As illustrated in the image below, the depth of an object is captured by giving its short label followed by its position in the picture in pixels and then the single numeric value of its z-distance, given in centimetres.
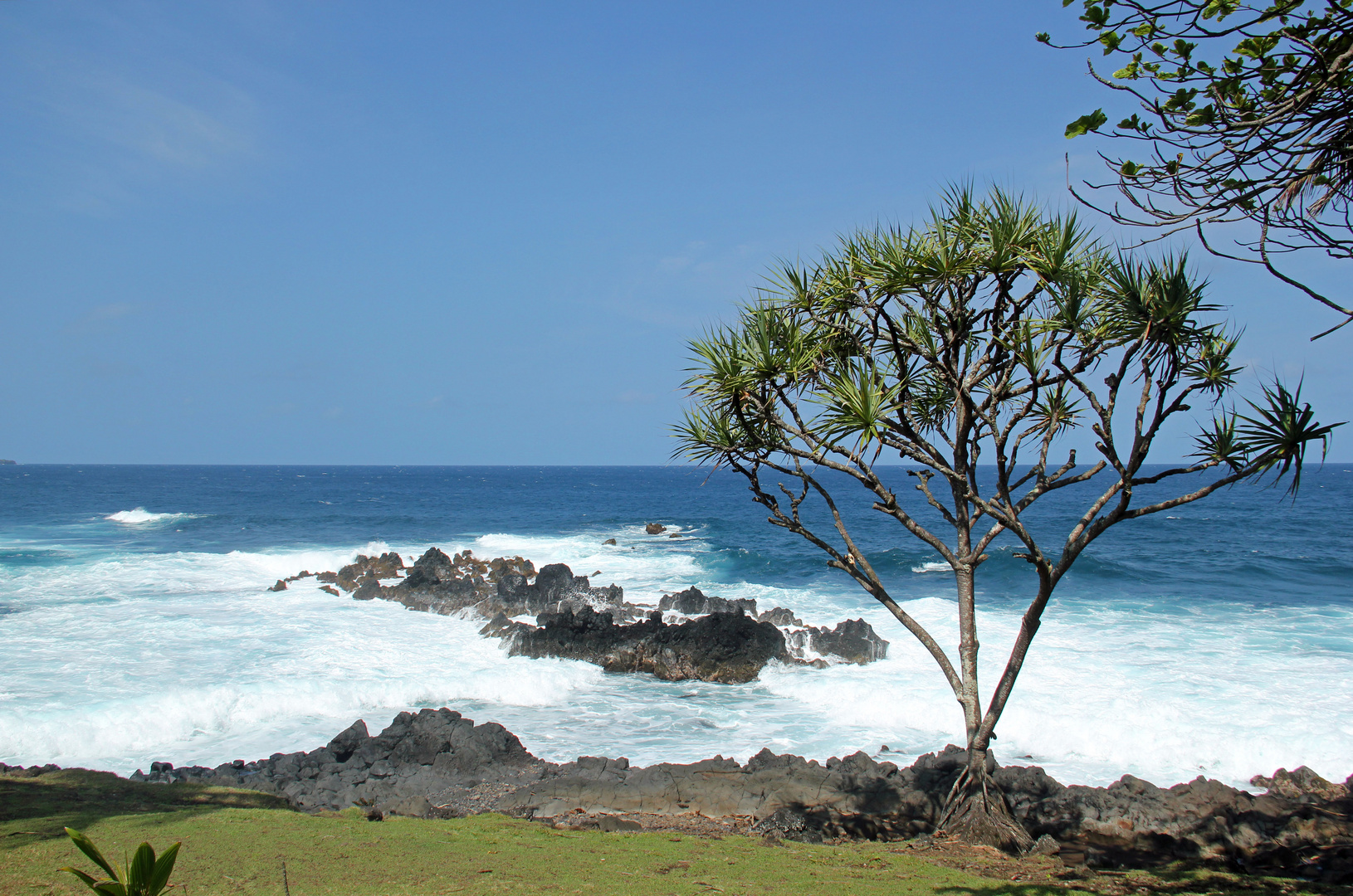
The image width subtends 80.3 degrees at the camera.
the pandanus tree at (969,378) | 626
